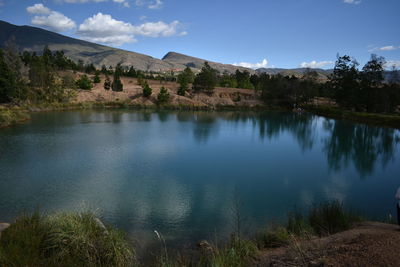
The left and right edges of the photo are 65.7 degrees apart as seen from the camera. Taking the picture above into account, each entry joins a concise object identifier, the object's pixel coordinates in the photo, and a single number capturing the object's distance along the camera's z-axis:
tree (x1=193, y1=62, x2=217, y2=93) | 78.23
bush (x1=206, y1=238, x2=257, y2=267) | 5.88
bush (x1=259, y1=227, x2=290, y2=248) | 8.58
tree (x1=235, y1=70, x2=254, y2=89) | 91.97
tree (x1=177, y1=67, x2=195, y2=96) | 78.93
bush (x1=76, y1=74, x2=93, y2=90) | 71.88
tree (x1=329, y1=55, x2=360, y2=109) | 56.24
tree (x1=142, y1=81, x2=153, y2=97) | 73.95
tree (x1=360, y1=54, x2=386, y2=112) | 52.94
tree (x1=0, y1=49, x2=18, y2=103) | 48.91
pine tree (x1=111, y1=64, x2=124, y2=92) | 77.06
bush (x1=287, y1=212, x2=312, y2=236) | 9.08
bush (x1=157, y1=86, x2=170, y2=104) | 72.31
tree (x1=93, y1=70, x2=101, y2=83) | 78.31
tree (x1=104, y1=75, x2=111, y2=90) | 76.50
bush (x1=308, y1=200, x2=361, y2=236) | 9.38
